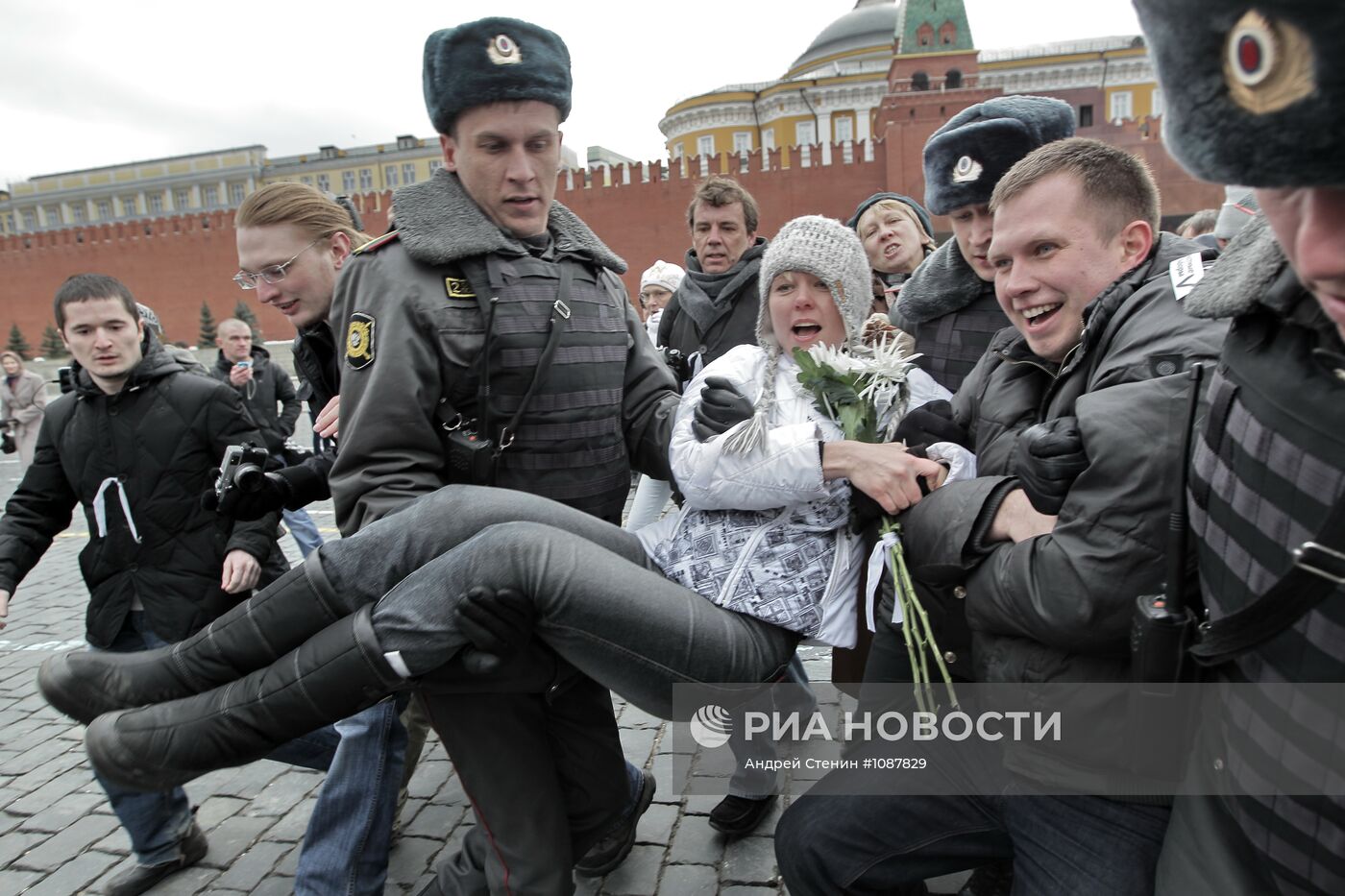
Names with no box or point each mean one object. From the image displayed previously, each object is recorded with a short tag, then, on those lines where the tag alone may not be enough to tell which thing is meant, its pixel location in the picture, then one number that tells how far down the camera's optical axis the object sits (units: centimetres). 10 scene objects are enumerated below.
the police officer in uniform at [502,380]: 192
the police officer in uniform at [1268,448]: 79
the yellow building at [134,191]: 5462
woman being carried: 165
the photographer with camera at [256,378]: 693
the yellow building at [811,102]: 4400
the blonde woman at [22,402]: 953
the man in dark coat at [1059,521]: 142
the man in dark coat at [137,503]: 270
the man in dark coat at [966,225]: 263
